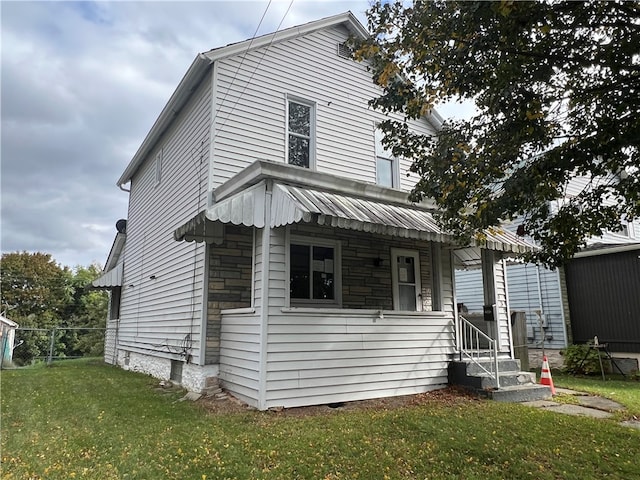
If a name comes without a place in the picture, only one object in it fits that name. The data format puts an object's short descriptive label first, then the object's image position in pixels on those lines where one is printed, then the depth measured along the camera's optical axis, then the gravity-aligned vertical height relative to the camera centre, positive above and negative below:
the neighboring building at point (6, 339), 15.02 -0.73
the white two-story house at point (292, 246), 6.91 +1.41
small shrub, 12.04 -1.23
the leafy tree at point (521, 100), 4.66 +2.55
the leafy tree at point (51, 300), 29.97 +1.39
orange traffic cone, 8.70 -1.22
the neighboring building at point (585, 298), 12.46 +0.59
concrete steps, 7.78 -1.21
